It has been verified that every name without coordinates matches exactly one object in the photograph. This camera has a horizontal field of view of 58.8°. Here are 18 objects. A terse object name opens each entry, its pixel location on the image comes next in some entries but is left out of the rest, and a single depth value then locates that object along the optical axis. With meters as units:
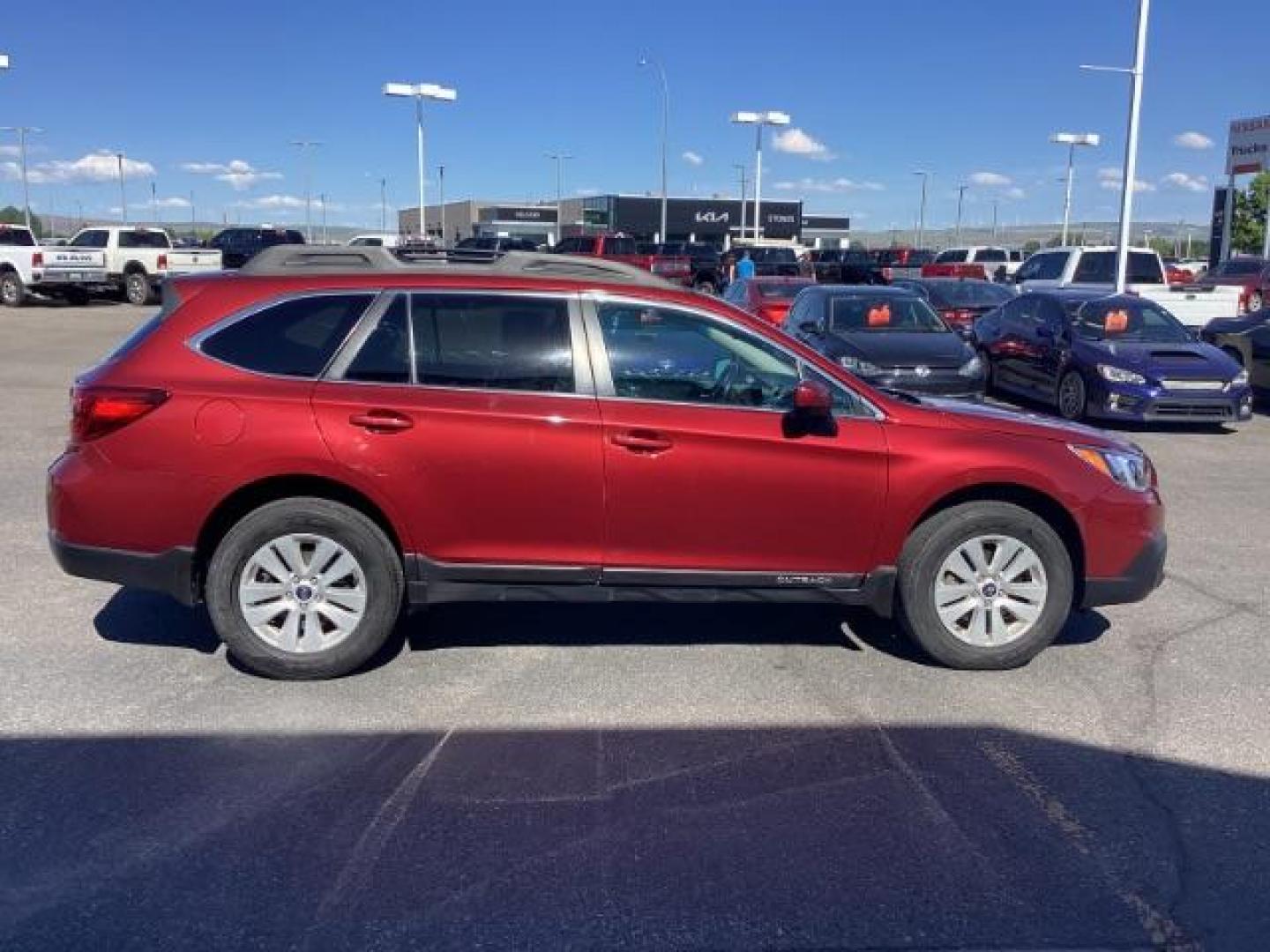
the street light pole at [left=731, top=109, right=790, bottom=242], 50.56
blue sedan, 12.13
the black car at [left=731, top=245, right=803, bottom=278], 38.94
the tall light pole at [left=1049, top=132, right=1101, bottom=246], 43.19
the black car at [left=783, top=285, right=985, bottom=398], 11.94
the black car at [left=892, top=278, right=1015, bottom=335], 18.92
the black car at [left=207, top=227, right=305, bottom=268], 37.06
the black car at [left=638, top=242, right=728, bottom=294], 38.22
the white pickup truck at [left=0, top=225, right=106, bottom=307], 28.16
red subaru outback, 4.73
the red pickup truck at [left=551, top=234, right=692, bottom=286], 33.94
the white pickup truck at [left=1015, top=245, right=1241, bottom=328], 22.42
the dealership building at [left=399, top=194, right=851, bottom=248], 98.38
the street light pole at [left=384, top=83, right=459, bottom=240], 44.31
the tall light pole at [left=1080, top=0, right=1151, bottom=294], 22.97
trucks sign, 48.94
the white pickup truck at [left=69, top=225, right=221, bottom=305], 29.23
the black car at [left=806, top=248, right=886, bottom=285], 35.94
